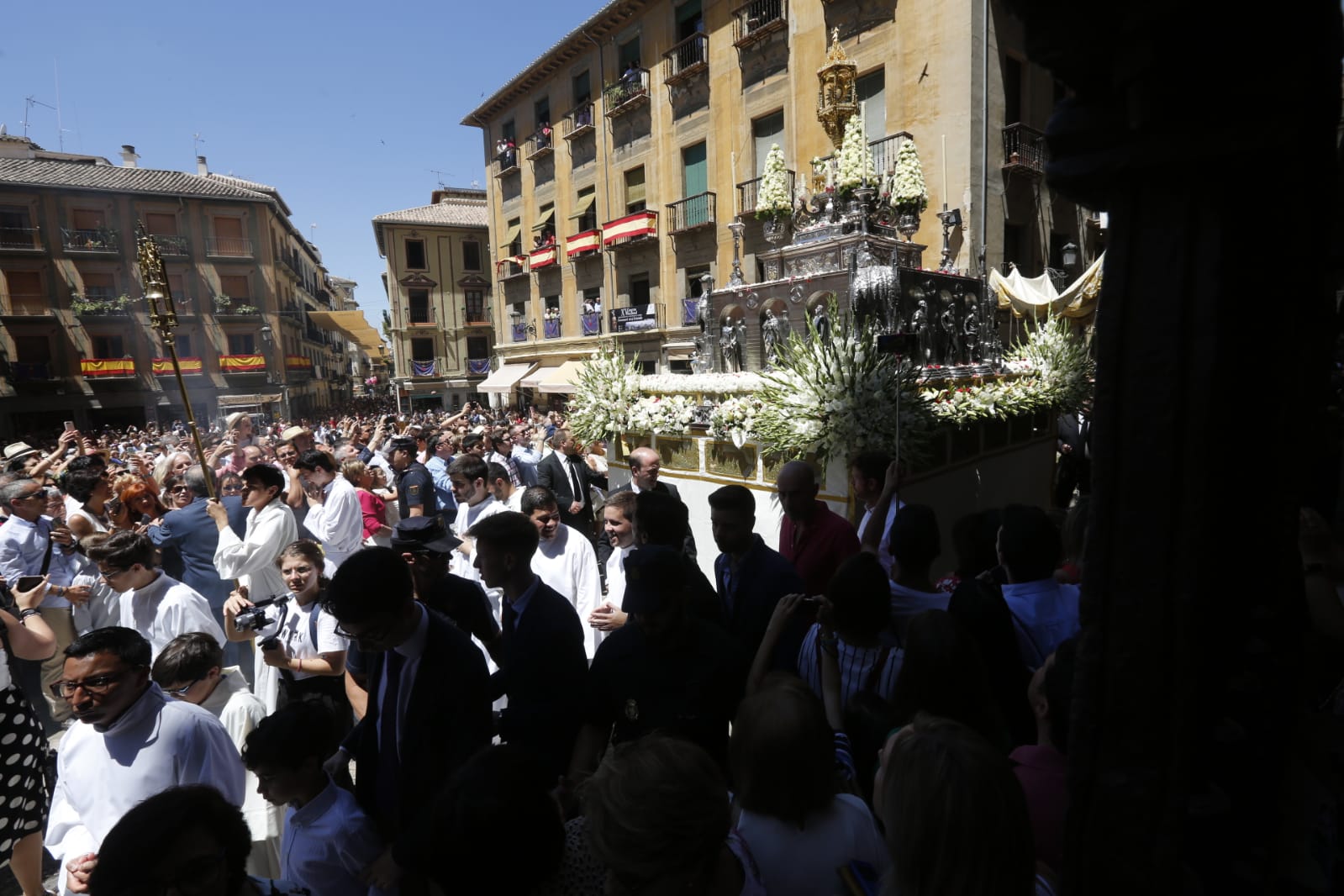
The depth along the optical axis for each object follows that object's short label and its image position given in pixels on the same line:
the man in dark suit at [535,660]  2.39
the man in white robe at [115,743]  2.31
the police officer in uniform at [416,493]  6.12
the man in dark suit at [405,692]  2.25
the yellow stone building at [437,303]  36.72
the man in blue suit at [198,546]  4.72
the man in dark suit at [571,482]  6.79
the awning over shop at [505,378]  27.12
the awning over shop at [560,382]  22.42
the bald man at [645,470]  5.54
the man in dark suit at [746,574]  3.00
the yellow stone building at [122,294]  29.86
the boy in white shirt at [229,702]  2.79
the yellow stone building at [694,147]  14.06
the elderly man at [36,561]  4.49
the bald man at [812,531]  3.70
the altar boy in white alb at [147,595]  3.46
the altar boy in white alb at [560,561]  4.21
